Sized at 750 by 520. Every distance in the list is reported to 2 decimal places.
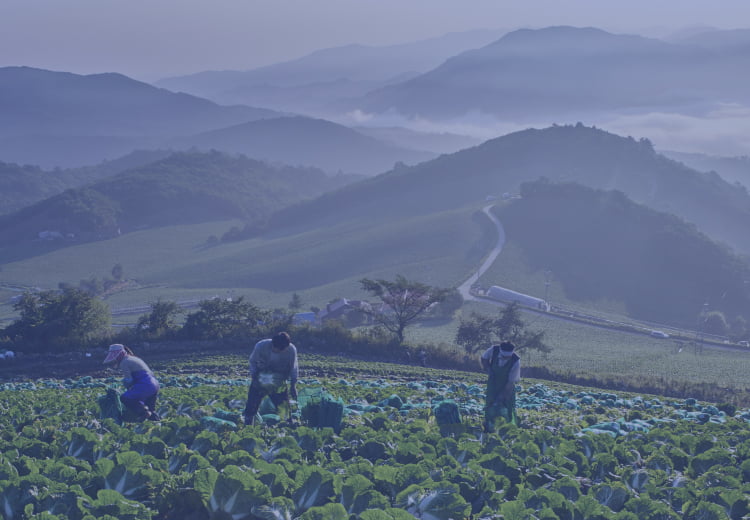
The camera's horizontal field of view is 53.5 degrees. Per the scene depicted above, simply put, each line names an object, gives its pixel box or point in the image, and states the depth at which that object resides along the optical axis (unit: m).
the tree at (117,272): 120.69
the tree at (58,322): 36.91
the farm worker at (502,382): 13.30
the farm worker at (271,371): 12.95
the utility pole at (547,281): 96.64
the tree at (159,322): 38.72
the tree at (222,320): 38.88
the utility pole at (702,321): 79.25
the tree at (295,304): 85.19
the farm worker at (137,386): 13.09
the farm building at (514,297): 86.50
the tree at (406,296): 48.94
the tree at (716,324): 87.44
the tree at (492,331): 47.12
